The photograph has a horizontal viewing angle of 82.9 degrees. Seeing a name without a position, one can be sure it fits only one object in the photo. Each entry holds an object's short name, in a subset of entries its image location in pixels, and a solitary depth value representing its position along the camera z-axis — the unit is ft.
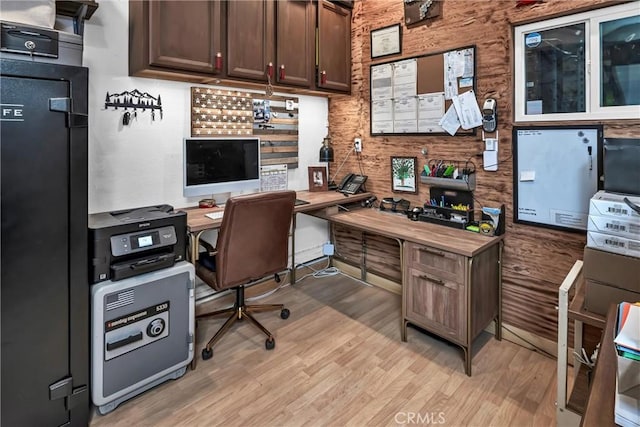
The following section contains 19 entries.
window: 6.40
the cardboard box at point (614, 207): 4.67
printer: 5.75
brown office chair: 7.04
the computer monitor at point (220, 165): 8.11
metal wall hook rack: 7.73
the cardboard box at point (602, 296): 4.58
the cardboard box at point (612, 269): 4.50
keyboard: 7.85
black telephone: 10.88
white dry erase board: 6.86
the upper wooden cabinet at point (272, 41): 8.38
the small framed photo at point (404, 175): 9.84
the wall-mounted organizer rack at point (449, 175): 8.45
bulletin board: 8.54
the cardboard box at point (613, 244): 4.57
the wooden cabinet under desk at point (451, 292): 7.06
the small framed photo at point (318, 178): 11.33
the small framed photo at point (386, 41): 9.86
